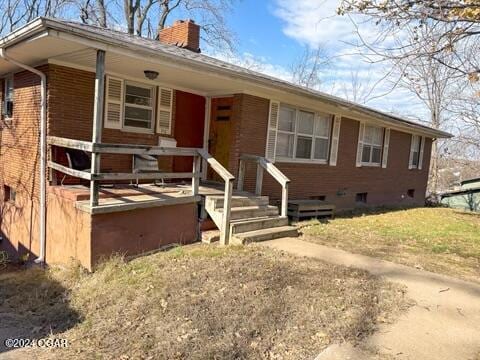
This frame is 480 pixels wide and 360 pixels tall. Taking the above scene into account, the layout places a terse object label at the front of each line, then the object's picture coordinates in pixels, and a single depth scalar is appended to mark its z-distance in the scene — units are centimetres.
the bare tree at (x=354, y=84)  3168
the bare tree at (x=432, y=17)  465
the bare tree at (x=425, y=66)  500
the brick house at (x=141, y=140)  591
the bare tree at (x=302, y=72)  3306
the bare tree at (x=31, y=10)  2189
